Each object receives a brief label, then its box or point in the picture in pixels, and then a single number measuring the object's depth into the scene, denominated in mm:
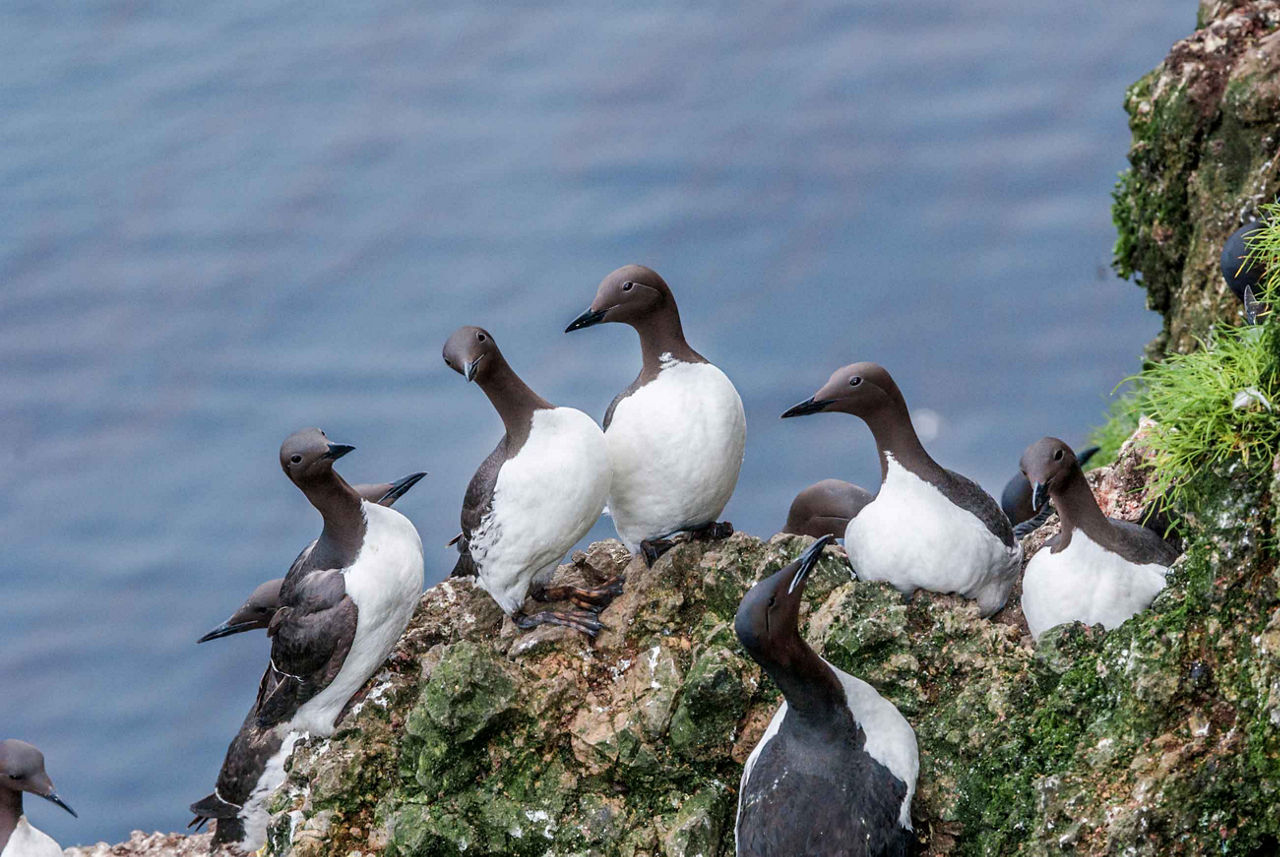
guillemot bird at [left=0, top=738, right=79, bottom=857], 16578
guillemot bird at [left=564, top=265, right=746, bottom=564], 13594
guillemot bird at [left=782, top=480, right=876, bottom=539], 15797
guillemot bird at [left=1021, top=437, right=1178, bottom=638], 12492
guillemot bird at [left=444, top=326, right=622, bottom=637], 13242
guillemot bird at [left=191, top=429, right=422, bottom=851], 13477
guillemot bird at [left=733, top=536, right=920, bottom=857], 11414
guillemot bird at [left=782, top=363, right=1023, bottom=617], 13094
